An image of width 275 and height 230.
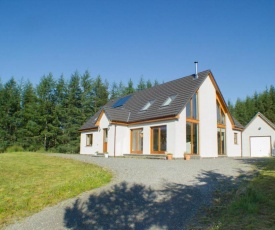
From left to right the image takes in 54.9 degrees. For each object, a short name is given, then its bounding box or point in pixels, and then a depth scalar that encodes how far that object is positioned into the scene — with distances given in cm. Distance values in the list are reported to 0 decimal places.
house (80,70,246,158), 1983
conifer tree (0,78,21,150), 3738
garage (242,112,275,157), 2981
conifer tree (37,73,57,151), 3844
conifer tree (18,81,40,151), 3772
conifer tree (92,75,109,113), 4475
